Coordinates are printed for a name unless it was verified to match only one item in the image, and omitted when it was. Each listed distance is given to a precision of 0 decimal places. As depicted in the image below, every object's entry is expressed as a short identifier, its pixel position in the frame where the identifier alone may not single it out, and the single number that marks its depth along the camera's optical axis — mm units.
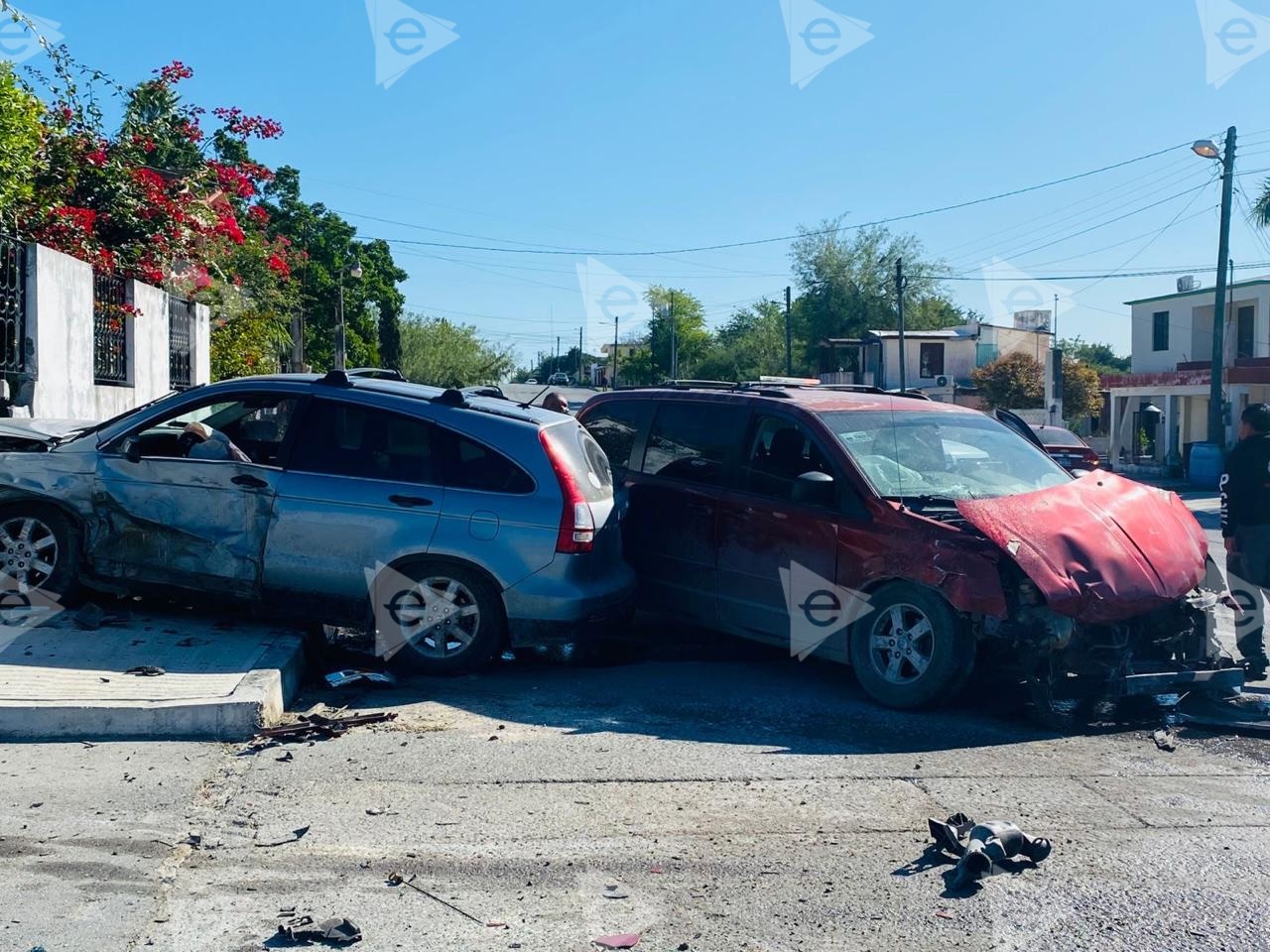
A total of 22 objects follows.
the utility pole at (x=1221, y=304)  32344
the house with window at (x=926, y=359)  57531
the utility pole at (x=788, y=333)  58688
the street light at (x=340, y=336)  32594
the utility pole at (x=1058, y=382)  46969
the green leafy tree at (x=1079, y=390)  56625
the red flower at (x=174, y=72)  17516
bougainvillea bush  14008
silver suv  7344
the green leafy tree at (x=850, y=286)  72375
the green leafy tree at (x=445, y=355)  62312
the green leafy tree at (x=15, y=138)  11406
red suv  6574
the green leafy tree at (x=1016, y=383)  53969
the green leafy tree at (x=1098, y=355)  94512
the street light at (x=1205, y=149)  30341
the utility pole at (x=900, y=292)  49316
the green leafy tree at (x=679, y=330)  68250
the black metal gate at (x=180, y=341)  16297
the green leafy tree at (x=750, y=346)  60688
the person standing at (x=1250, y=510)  8172
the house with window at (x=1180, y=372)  40656
